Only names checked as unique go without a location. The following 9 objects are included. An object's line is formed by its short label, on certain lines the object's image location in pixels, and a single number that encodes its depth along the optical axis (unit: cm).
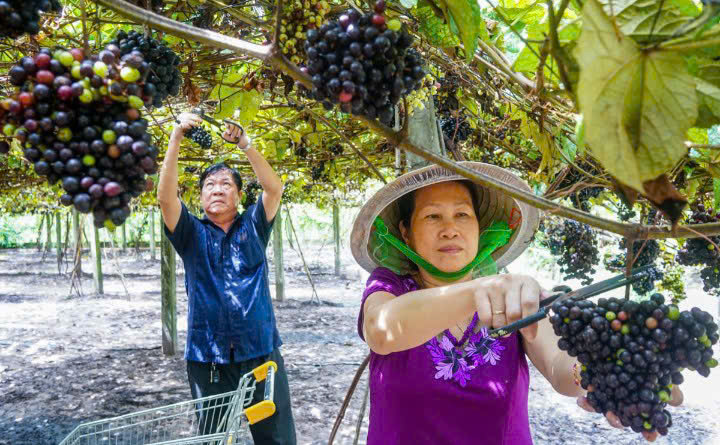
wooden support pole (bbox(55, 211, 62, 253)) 1644
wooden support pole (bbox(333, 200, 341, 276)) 1515
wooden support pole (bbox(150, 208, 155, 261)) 1664
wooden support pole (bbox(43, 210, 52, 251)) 1977
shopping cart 200
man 296
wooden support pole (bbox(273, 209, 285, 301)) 1049
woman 162
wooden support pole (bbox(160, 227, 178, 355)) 651
